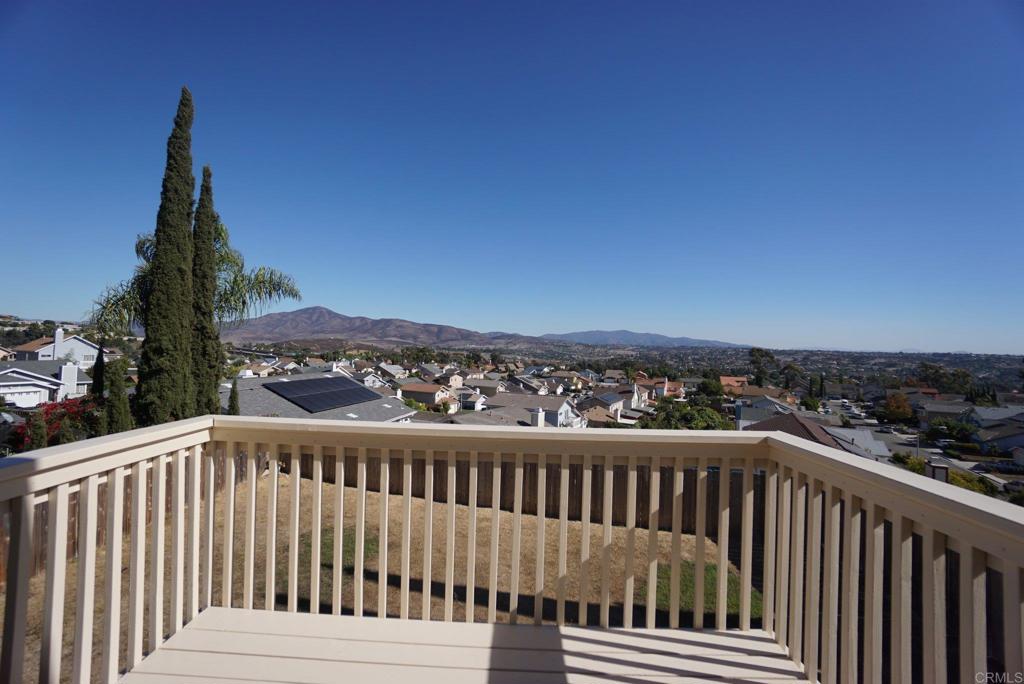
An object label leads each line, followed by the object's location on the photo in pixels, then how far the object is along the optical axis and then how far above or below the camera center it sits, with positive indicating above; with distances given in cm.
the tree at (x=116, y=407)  661 -93
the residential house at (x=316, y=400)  1031 -139
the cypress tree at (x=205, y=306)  729 +63
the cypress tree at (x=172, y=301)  643 +63
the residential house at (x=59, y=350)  1191 -19
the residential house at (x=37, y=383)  1138 -105
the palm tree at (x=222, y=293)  923 +111
